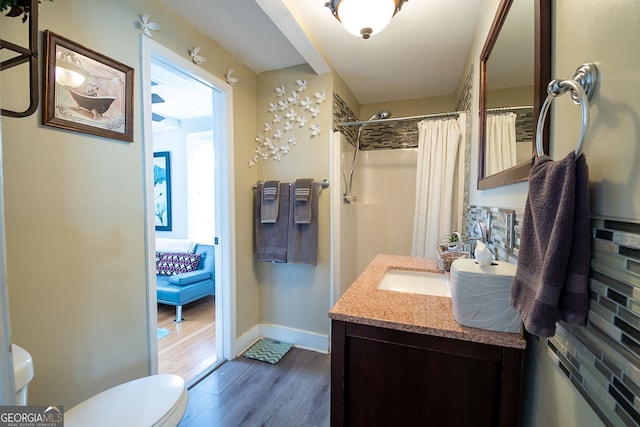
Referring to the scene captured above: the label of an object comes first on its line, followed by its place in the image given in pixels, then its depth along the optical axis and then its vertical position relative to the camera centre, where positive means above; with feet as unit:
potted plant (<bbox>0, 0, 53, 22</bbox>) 2.64 +2.09
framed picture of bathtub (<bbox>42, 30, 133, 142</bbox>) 3.56 +1.78
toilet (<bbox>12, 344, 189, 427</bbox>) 3.09 -2.59
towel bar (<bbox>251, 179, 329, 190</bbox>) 7.29 +0.73
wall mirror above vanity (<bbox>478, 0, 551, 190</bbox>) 2.39 +1.46
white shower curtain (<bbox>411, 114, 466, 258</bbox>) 7.13 +0.81
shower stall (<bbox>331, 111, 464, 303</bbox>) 9.59 +0.75
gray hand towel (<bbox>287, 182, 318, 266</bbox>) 7.22 -0.84
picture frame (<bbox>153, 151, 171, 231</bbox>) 12.64 +1.03
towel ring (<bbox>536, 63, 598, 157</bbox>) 1.54 +0.80
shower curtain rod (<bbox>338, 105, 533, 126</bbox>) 6.86 +2.47
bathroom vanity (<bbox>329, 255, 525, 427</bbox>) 2.71 -1.80
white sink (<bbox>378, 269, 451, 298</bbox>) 4.89 -1.43
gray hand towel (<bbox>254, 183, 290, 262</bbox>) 7.47 -0.70
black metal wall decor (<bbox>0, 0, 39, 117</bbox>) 2.57 +1.48
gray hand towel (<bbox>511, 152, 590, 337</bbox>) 1.60 -0.25
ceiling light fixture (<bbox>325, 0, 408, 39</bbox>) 4.01 +3.12
